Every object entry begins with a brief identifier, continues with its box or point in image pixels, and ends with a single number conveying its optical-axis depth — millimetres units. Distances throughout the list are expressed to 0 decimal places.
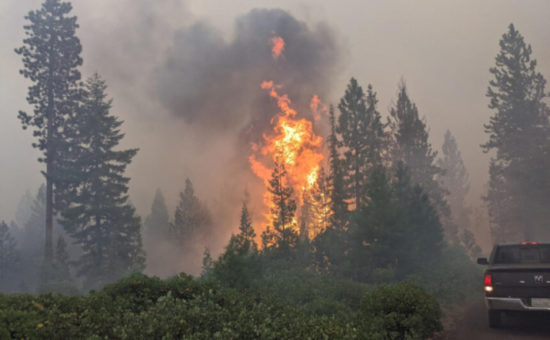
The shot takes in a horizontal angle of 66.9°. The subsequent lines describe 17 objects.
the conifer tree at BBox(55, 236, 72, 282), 42812
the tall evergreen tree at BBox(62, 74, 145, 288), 46000
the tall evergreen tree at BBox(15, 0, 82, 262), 46562
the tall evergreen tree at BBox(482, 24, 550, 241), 49531
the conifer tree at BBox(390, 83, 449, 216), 50969
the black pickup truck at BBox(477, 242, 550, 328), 9367
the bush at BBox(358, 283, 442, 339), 9094
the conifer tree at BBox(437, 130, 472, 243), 93625
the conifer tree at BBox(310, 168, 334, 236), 53406
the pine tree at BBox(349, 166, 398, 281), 25516
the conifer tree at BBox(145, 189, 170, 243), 96938
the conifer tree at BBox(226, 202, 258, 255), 16686
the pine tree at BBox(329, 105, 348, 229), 41469
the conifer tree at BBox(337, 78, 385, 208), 47531
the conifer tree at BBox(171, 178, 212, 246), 82250
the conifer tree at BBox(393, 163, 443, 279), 26766
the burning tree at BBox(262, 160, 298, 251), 40281
